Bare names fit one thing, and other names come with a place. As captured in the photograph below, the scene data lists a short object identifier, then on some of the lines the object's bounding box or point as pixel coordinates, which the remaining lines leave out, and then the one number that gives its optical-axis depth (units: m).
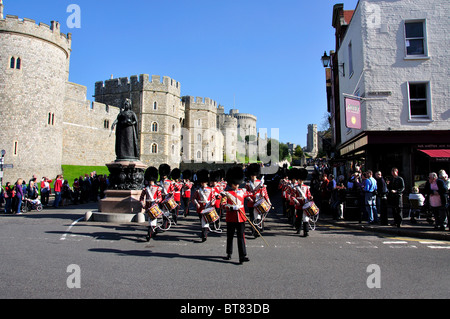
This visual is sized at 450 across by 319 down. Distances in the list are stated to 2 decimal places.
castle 30.20
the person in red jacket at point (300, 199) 9.26
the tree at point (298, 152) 117.35
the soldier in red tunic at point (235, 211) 6.35
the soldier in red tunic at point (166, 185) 10.02
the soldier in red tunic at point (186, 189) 13.67
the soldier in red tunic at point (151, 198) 8.43
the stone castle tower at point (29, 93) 29.94
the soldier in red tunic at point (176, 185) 11.81
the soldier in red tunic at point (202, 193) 9.39
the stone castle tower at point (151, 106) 56.00
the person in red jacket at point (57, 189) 17.14
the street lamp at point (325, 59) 16.94
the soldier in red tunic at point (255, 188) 9.26
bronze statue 12.84
